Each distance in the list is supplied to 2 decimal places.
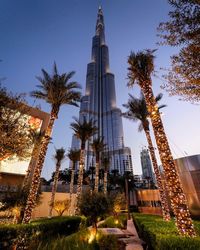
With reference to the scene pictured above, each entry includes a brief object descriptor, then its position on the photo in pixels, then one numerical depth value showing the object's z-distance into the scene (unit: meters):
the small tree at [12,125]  9.84
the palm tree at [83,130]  24.15
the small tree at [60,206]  22.44
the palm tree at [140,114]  17.45
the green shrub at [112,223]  18.88
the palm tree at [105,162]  36.08
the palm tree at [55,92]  15.60
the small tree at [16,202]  16.11
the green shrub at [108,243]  8.41
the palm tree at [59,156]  30.21
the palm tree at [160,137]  7.18
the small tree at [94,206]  12.98
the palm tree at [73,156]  32.28
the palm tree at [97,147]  29.01
